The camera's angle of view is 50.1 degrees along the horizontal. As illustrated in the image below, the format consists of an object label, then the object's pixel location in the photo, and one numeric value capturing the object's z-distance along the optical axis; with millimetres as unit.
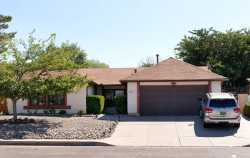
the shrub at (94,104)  18660
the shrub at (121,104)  18362
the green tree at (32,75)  14078
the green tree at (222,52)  29565
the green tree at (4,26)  19605
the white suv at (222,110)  13498
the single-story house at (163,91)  17583
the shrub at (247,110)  16965
